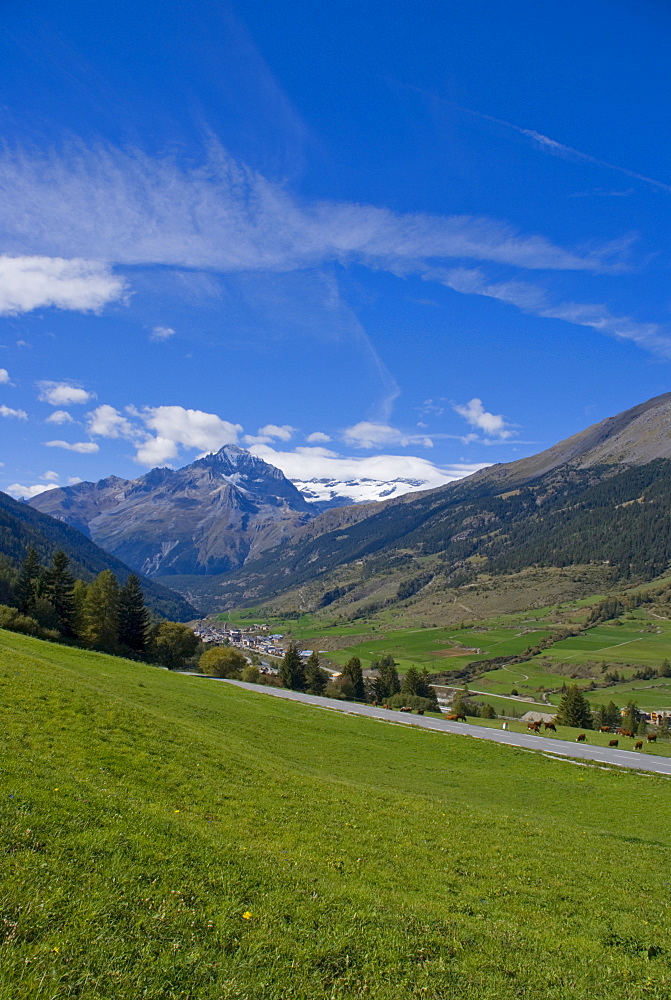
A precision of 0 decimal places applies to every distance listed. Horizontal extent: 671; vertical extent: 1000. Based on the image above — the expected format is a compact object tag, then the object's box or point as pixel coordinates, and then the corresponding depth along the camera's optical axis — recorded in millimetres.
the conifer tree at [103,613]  88062
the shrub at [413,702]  96438
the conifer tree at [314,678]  109500
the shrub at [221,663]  109312
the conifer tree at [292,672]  109125
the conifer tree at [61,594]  85188
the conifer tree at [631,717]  91788
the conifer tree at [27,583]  83000
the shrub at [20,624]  65812
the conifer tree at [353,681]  113750
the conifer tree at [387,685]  116562
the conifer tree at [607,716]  99888
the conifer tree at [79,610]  85500
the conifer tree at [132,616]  93750
